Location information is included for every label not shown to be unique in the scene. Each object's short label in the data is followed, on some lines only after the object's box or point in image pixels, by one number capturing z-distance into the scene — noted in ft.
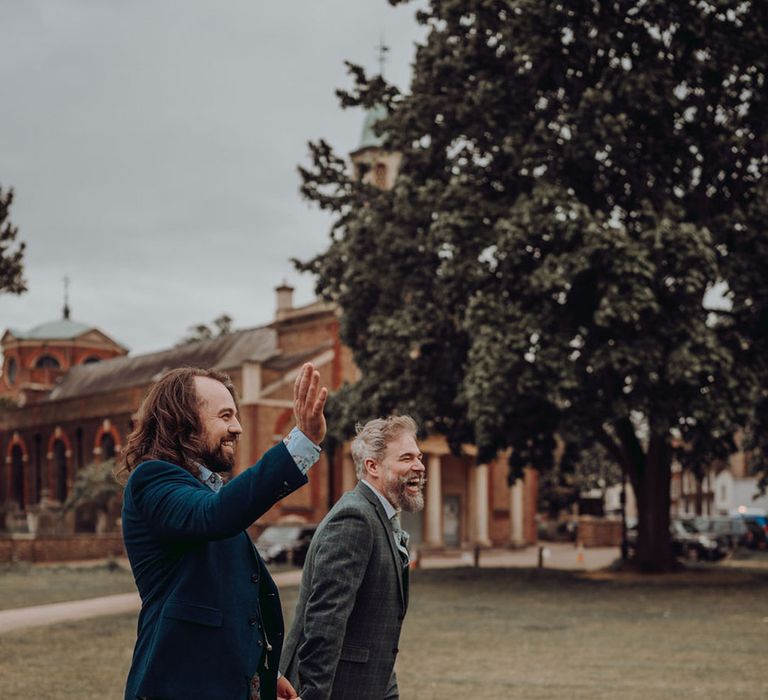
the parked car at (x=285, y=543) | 129.08
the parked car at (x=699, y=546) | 141.69
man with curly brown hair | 11.38
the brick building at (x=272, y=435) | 171.42
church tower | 174.29
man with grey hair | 16.02
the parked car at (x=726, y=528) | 170.20
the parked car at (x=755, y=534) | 188.96
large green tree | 79.30
